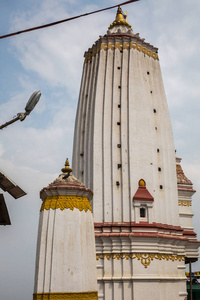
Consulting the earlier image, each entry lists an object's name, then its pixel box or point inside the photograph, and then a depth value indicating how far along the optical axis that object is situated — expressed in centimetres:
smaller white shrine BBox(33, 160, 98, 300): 1380
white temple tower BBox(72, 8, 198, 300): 2981
